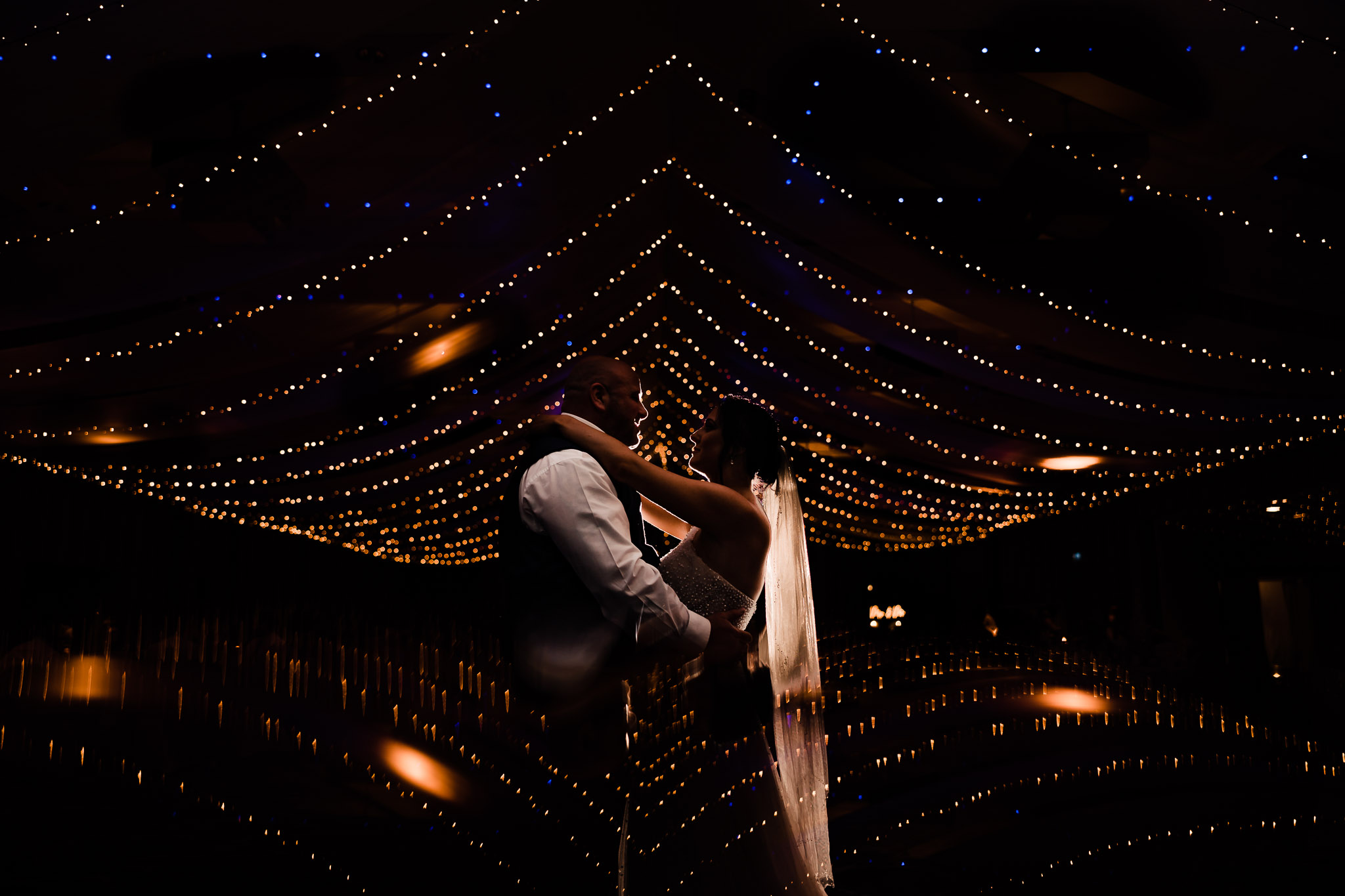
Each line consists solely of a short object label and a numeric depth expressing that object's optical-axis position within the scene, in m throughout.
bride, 1.19
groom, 1.58
